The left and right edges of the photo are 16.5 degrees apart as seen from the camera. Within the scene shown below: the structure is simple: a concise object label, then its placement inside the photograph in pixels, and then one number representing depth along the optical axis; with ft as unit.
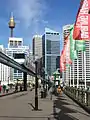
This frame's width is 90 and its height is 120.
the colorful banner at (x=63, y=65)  132.26
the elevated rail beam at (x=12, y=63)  132.28
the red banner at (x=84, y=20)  48.39
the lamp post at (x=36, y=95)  65.45
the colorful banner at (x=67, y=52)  108.60
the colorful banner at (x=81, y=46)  81.41
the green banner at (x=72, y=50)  96.99
